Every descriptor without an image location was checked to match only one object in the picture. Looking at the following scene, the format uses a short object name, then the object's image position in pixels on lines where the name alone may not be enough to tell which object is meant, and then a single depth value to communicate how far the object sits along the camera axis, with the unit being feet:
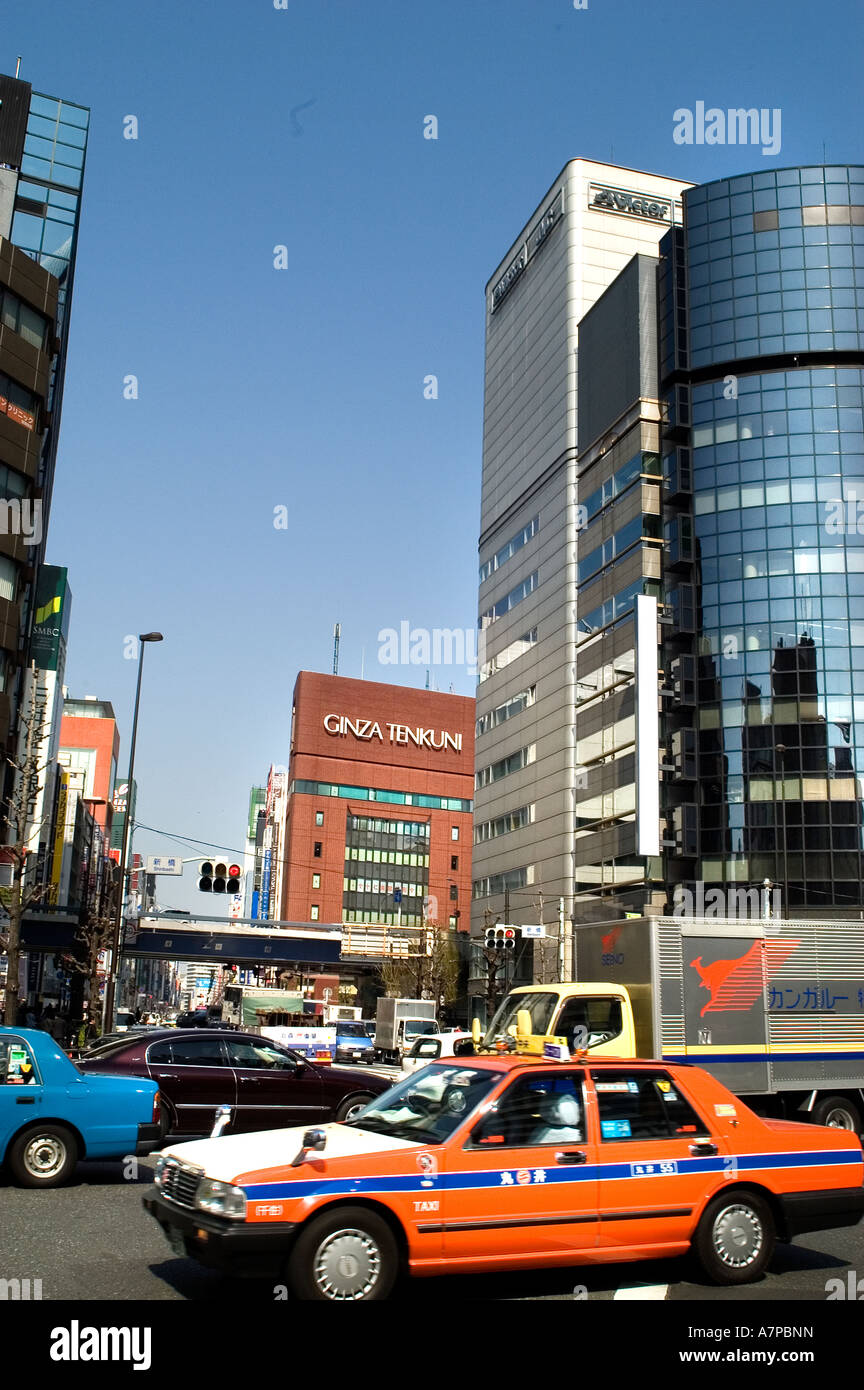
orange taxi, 23.53
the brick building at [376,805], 440.45
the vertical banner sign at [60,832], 278.26
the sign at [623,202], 234.79
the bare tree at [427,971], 246.68
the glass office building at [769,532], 173.17
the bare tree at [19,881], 90.53
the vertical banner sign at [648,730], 178.19
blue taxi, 40.32
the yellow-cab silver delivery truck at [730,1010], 51.37
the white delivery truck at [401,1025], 142.92
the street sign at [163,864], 118.52
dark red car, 50.42
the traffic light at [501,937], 104.32
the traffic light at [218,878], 88.28
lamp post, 131.67
